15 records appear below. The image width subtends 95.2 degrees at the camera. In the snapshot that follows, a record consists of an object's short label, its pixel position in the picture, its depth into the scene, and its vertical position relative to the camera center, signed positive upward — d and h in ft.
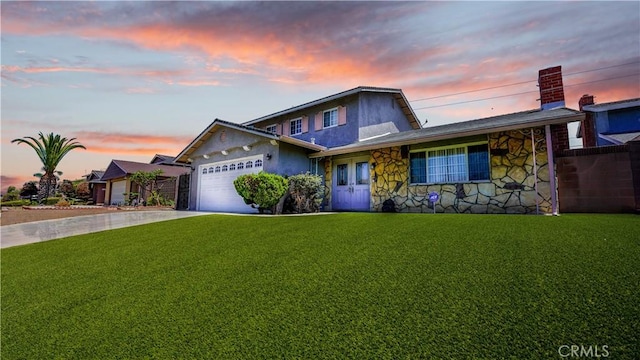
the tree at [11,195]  93.58 +0.51
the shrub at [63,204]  63.93 -1.62
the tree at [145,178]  67.56 +4.40
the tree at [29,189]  102.85 +2.70
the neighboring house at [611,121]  56.18 +15.49
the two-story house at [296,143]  42.73 +8.73
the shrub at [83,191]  108.78 +2.15
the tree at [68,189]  106.28 +2.84
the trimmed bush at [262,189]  36.55 +1.02
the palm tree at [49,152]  81.97 +13.03
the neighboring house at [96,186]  107.76 +4.06
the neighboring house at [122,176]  88.33 +6.44
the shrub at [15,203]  69.28 -1.55
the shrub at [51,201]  74.23 -1.11
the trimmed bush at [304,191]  38.91 +0.81
